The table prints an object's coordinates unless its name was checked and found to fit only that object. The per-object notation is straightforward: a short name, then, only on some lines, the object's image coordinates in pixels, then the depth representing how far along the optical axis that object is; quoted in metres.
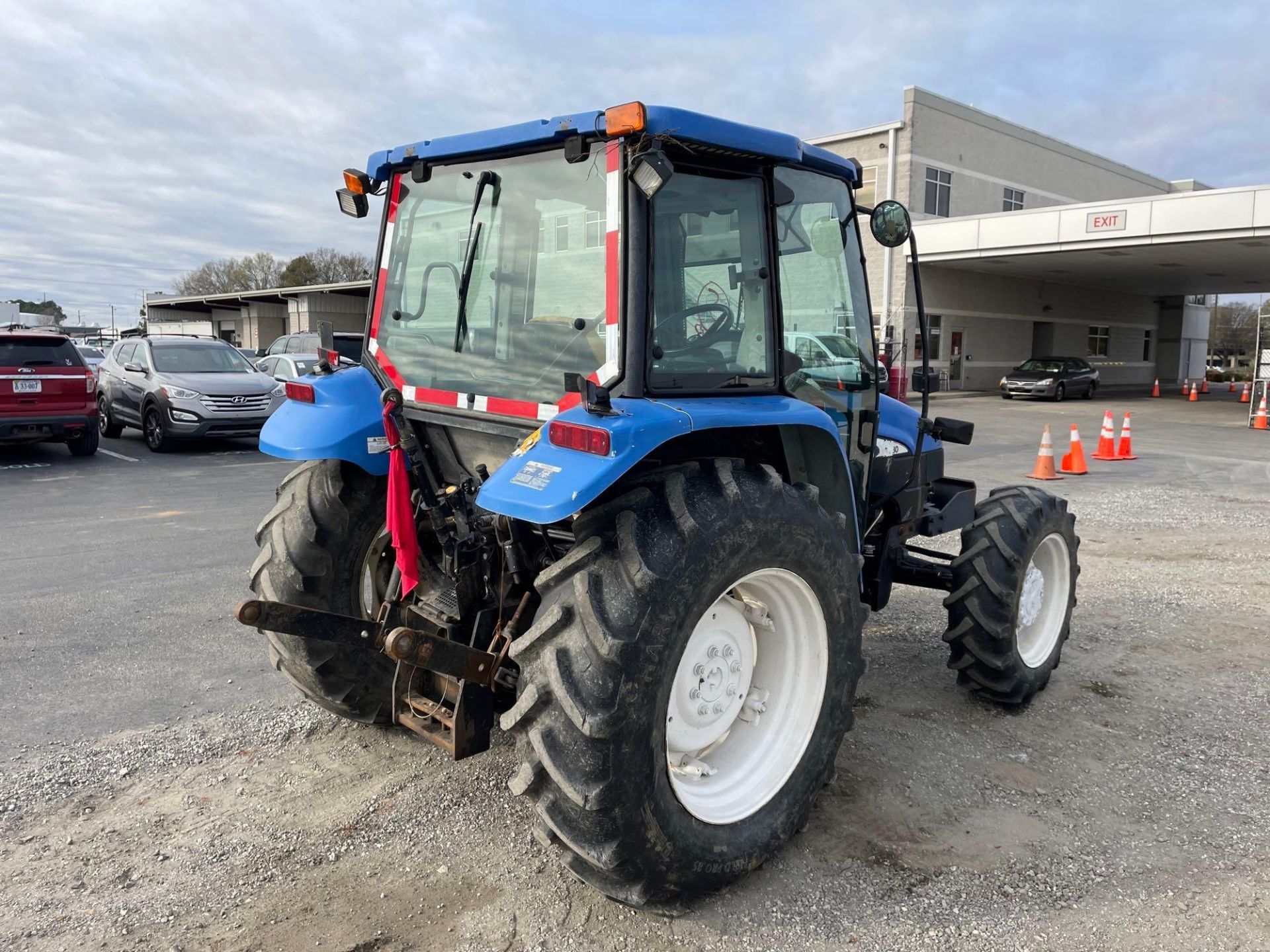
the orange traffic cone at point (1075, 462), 11.99
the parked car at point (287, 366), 16.88
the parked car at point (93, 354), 21.88
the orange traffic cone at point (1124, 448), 13.71
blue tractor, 2.49
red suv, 11.58
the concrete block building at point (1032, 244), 23.89
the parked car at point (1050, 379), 27.52
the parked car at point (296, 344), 21.17
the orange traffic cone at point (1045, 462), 11.55
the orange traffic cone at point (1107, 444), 13.72
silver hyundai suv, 13.00
